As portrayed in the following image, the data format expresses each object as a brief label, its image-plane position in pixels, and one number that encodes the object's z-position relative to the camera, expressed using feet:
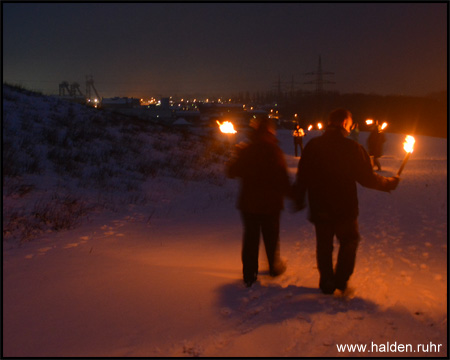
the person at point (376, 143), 55.21
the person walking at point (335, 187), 13.19
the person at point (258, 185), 14.21
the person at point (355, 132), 62.81
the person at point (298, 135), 69.02
